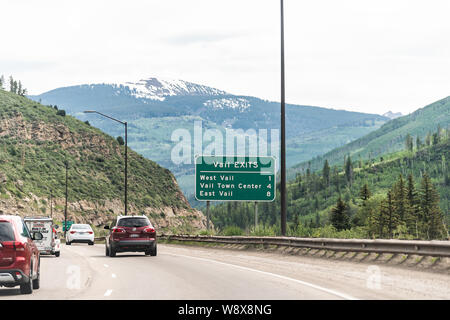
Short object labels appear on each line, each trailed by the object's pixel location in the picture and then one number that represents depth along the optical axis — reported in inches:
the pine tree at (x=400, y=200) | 5468.0
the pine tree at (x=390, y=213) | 5098.4
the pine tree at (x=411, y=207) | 5389.8
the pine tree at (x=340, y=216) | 4923.7
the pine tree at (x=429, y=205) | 5408.5
